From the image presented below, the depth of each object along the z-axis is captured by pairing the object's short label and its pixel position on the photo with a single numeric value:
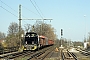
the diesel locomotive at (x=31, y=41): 41.91
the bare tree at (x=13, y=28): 89.25
